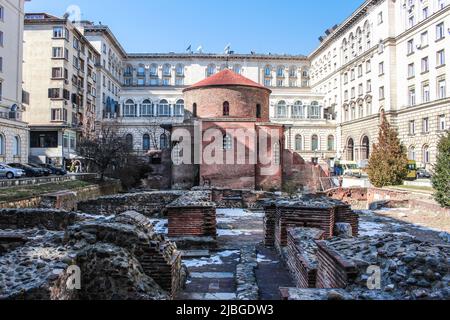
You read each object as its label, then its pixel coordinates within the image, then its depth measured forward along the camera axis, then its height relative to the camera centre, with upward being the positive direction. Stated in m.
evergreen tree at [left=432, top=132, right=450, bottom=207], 17.83 -0.36
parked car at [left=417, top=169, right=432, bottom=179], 33.62 -0.59
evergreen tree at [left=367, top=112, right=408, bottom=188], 28.45 +0.38
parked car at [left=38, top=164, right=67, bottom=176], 31.38 -0.27
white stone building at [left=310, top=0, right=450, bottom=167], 34.53 +10.05
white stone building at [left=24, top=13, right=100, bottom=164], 39.97 +8.55
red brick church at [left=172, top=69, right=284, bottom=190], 27.92 +2.00
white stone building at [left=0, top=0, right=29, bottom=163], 30.19 +6.86
